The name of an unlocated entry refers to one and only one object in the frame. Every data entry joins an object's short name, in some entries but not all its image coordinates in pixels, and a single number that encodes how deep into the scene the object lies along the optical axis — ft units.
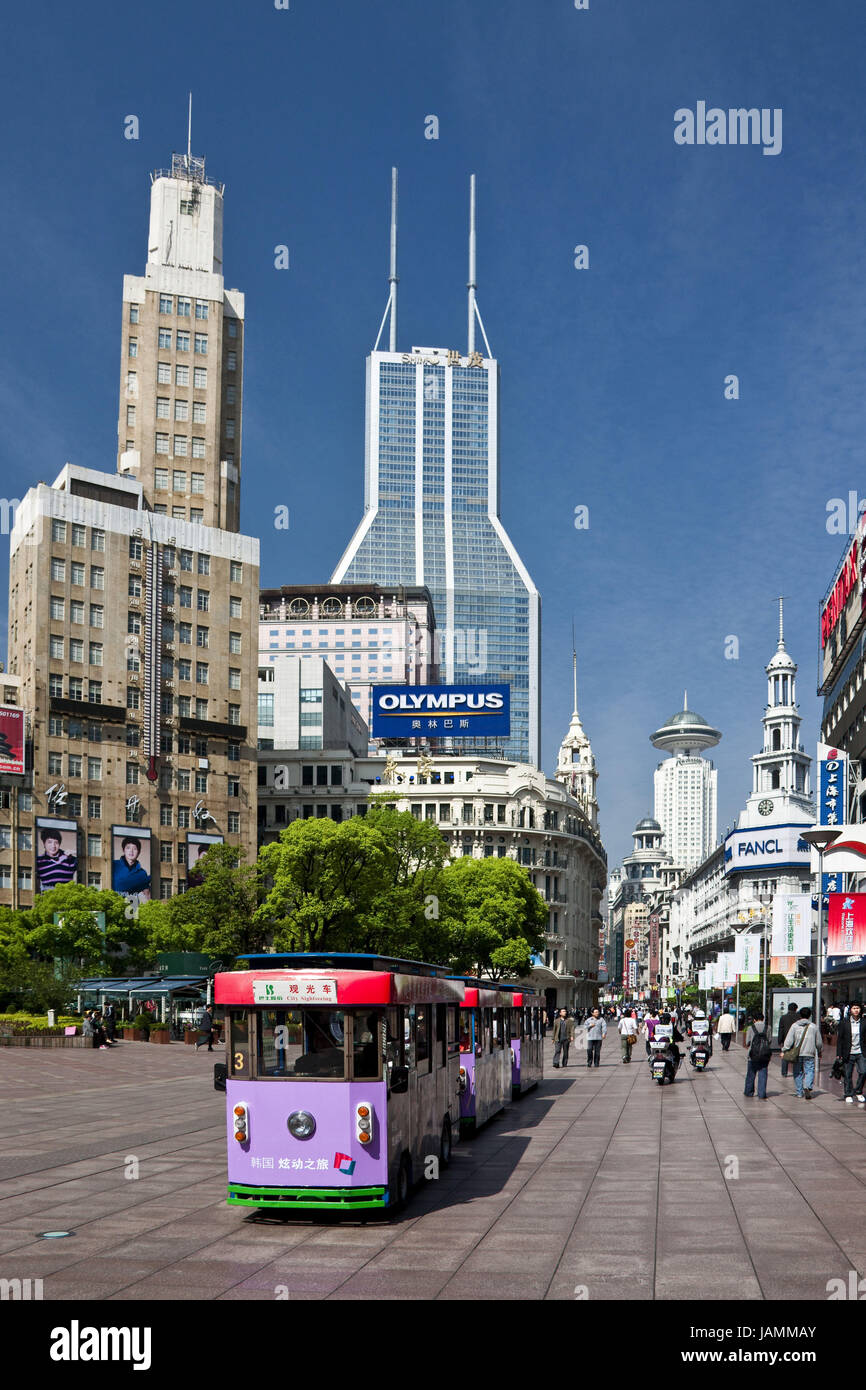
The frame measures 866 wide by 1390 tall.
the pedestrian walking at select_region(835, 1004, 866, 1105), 99.91
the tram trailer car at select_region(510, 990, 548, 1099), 112.16
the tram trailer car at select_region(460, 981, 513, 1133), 83.76
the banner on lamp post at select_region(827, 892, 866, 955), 177.37
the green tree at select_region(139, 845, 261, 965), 234.17
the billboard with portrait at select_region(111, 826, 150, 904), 328.29
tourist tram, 50.90
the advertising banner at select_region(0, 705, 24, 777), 306.35
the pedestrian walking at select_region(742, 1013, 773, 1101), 110.42
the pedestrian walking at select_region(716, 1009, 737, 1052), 171.01
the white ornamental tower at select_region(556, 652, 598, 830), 585.55
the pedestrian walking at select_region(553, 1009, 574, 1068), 162.91
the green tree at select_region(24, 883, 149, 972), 229.25
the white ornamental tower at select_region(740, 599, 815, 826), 560.61
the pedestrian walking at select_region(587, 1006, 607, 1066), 157.28
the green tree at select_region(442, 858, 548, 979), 295.07
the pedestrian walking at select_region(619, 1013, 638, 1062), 172.25
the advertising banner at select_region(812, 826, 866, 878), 169.58
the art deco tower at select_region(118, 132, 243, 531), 382.83
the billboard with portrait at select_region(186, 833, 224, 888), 344.90
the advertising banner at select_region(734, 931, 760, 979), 268.82
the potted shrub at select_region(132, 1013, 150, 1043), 199.21
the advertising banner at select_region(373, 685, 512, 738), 411.95
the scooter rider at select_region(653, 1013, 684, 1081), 128.57
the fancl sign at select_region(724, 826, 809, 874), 519.60
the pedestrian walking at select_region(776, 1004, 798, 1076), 144.40
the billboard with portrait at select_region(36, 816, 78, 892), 312.09
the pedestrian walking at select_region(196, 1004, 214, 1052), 182.80
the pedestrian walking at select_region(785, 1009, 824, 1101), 108.58
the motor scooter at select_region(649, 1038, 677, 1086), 127.34
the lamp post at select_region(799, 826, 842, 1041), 136.98
